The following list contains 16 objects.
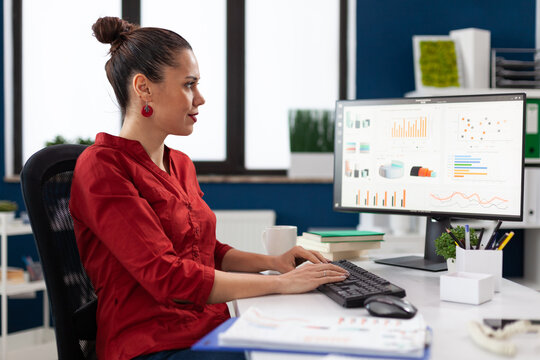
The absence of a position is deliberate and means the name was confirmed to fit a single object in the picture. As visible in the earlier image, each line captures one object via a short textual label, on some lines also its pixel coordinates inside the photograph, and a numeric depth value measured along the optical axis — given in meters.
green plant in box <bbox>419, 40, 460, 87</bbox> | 3.16
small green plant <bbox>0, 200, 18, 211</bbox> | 2.74
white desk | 0.80
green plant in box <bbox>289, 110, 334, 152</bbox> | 3.31
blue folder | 0.76
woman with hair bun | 1.07
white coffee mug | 1.51
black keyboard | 1.04
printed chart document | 0.77
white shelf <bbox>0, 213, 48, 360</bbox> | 2.60
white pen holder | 1.20
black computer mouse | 0.93
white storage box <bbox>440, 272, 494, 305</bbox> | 1.09
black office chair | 1.04
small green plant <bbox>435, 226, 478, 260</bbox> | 1.34
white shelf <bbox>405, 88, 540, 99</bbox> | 3.09
